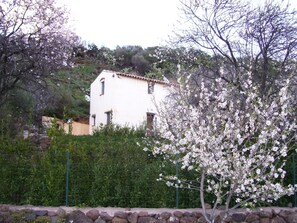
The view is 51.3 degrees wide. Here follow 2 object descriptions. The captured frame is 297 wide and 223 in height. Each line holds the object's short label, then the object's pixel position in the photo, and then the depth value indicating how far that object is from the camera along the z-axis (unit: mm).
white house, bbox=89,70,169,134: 21353
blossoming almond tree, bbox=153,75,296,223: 5424
